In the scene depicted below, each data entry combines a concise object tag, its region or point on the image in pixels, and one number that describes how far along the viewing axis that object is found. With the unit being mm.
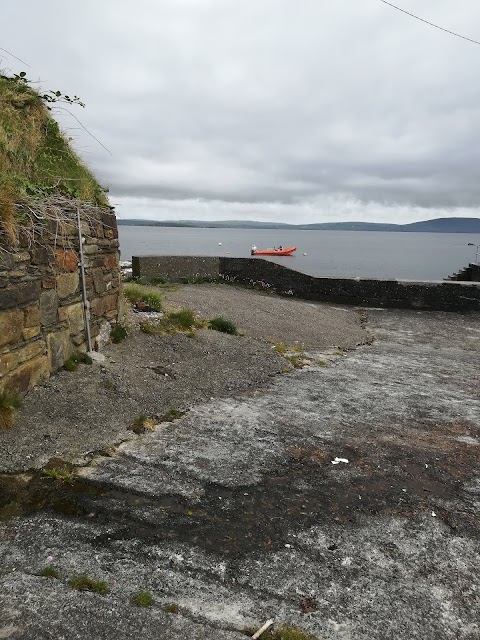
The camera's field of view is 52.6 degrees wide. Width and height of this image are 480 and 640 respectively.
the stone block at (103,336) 7375
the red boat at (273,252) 98688
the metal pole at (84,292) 6586
